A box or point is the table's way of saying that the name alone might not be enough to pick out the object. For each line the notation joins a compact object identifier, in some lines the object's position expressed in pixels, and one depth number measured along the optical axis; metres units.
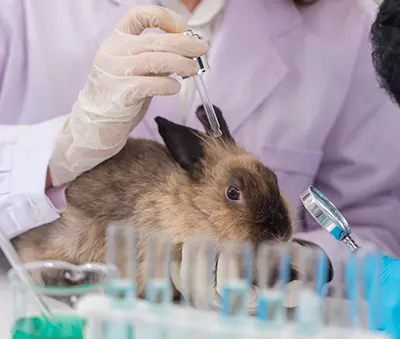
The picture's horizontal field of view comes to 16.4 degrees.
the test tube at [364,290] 0.96
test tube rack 0.94
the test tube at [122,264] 0.96
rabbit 1.14
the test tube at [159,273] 0.96
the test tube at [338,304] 0.95
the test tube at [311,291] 0.94
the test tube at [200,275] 0.97
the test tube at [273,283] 0.95
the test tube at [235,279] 0.95
